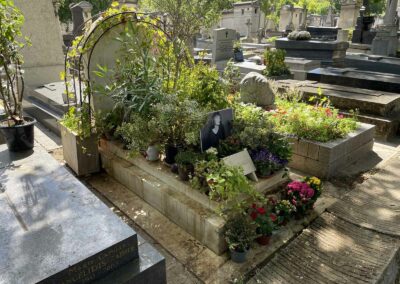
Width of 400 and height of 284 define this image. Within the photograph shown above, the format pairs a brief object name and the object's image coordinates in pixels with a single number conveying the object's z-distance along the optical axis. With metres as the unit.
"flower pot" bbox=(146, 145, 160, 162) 4.32
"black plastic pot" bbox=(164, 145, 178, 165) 4.14
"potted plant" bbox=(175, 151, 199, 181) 3.72
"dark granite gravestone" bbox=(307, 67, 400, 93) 7.65
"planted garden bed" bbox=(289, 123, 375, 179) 4.70
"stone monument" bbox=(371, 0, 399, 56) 15.62
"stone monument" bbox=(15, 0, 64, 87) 8.30
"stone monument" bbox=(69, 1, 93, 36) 13.44
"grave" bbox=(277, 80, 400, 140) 6.37
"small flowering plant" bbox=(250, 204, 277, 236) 3.25
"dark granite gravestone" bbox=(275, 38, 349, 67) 13.53
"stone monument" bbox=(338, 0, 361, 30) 24.47
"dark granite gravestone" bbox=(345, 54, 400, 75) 10.79
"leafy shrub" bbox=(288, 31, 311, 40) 14.47
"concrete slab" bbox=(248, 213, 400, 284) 2.96
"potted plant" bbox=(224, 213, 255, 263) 3.07
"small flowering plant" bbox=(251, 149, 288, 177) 3.83
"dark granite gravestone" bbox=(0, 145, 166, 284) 2.32
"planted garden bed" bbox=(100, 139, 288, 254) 3.32
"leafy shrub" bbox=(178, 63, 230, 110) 4.74
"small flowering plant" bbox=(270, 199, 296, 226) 3.59
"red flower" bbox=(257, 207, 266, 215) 3.31
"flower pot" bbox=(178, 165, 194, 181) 3.72
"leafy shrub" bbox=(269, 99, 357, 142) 4.96
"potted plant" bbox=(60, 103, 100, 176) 4.76
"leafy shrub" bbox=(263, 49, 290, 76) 10.58
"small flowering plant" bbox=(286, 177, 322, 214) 3.68
